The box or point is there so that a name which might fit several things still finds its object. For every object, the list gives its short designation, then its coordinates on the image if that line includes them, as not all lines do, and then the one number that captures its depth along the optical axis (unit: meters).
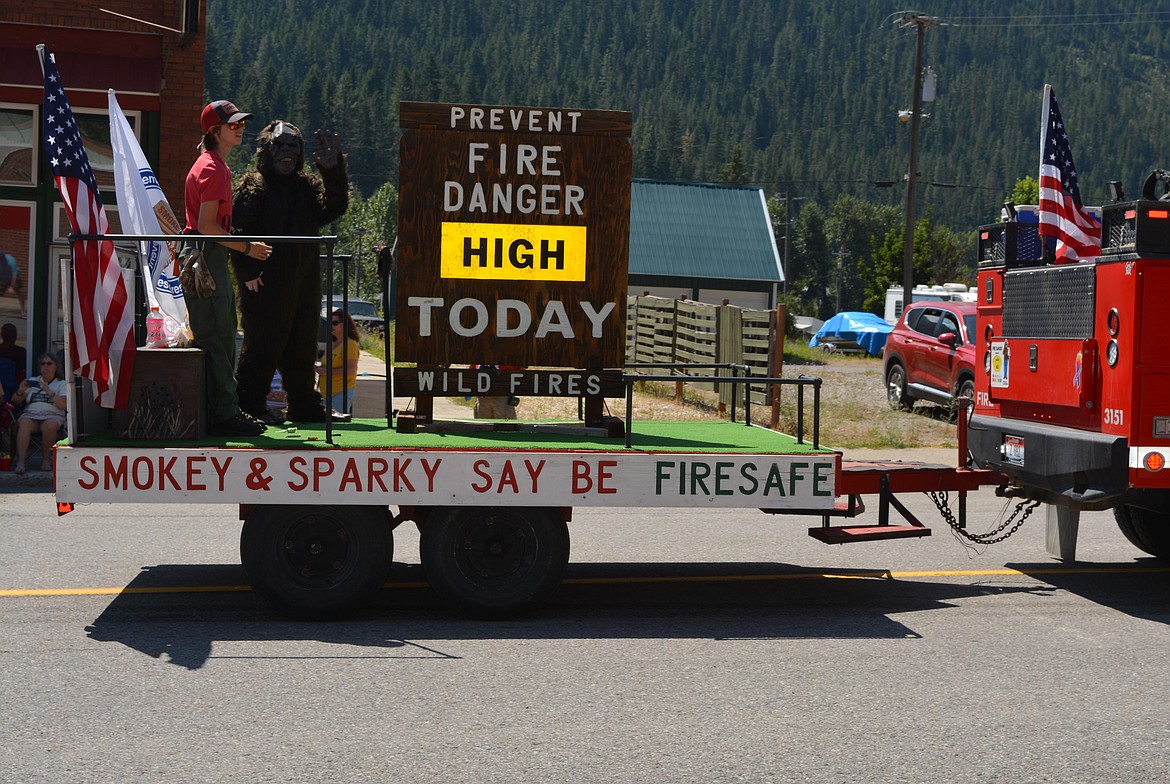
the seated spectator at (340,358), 10.16
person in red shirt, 7.16
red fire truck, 7.25
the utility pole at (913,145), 39.34
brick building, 14.17
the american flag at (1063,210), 8.33
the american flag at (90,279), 6.60
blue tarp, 56.75
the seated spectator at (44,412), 12.21
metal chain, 7.91
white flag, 7.47
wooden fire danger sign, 7.55
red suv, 17.98
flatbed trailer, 6.57
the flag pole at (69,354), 6.48
